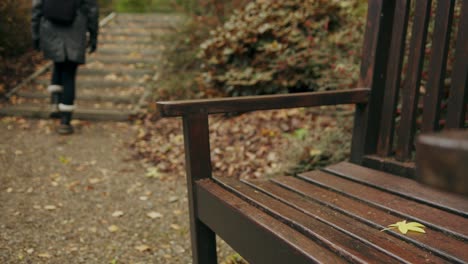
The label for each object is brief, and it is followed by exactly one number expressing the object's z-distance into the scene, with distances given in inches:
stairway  219.8
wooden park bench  44.7
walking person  178.1
